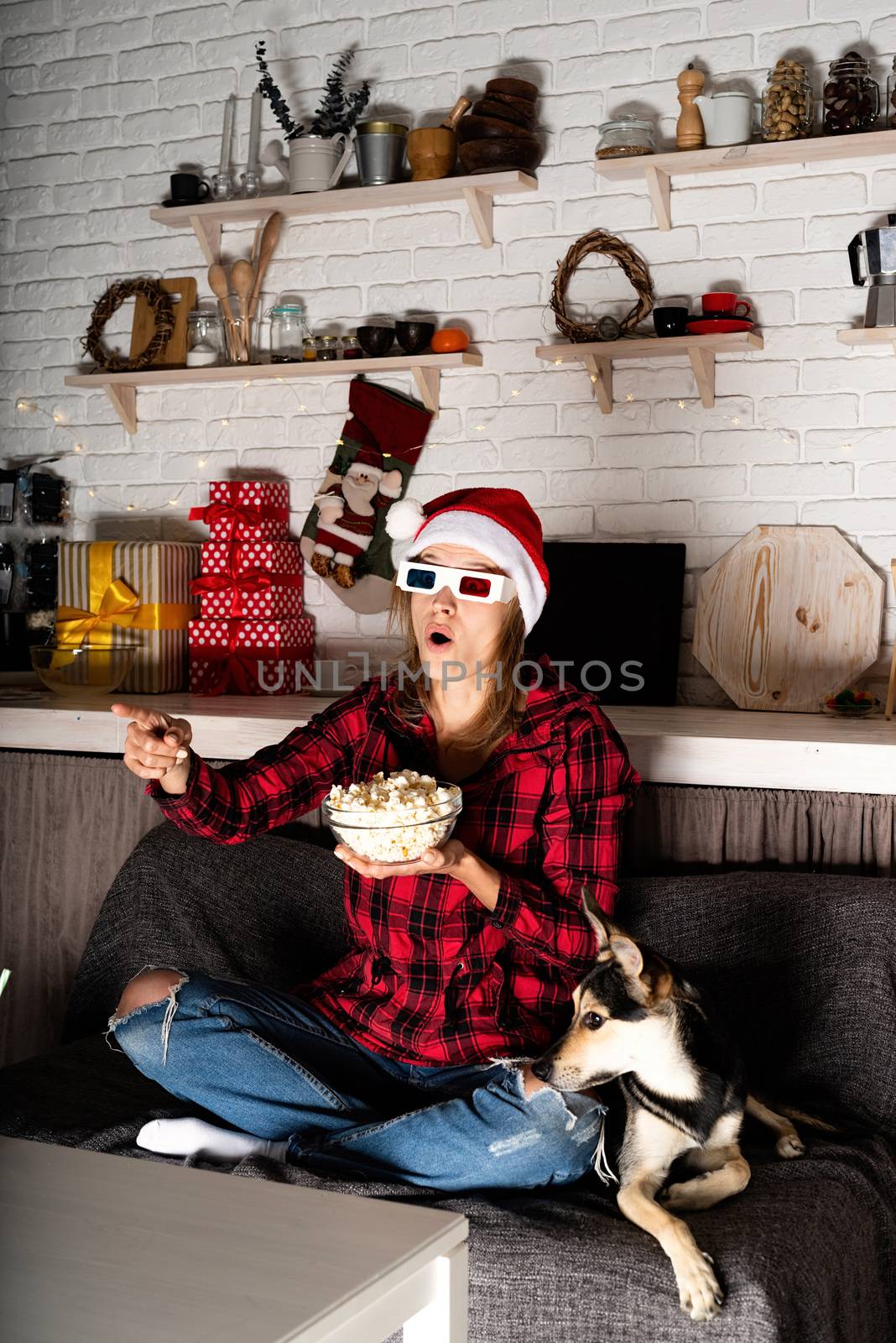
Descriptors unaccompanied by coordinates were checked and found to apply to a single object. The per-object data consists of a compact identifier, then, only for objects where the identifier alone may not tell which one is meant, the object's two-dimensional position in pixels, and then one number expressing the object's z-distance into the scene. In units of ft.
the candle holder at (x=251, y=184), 10.45
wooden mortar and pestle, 9.59
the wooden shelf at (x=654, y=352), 8.89
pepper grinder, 8.93
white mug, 8.83
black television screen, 9.32
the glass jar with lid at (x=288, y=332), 10.50
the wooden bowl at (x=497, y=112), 9.36
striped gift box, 10.45
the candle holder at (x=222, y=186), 10.60
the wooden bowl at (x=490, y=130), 9.37
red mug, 8.88
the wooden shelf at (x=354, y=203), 9.55
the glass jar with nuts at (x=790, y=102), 8.67
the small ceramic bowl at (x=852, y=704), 8.59
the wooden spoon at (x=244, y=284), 10.42
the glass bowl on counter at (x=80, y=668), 10.03
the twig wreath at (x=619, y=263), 9.18
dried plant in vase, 10.03
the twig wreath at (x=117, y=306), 10.94
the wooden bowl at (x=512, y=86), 9.33
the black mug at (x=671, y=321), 9.02
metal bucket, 9.74
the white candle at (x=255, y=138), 10.44
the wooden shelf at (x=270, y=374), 9.83
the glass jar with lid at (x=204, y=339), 10.72
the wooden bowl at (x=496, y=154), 9.40
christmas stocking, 10.23
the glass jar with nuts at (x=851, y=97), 8.57
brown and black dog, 5.00
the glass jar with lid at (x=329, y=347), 10.22
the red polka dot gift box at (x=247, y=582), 10.30
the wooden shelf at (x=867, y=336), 8.45
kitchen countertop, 7.39
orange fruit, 9.79
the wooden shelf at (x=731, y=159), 8.57
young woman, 5.29
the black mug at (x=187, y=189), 10.53
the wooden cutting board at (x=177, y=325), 10.99
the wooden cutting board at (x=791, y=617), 9.04
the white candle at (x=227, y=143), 10.70
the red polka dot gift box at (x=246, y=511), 10.36
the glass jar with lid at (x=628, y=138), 9.09
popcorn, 5.01
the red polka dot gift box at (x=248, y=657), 10.27
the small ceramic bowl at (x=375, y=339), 9.87
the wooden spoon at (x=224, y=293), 10.61
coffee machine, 8.46
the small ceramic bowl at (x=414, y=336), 9.82
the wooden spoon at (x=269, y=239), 10.48
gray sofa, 4.56
